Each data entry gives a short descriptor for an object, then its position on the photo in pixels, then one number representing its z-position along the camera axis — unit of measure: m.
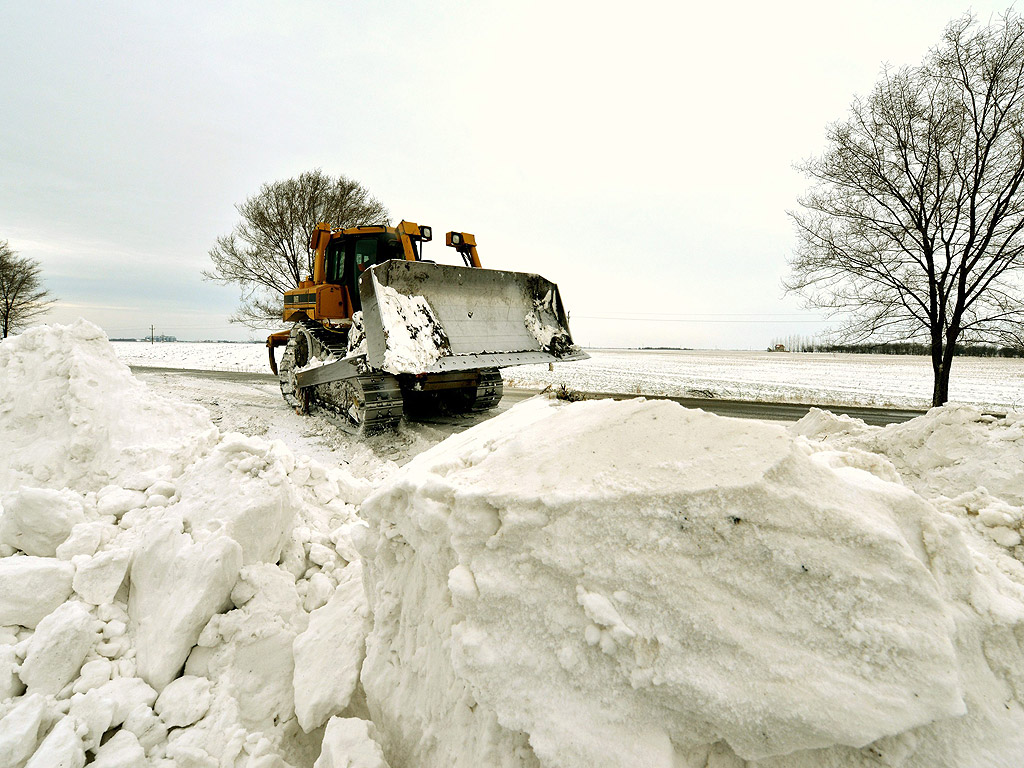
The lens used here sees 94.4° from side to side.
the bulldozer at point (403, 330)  6.50
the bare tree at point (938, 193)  8.02
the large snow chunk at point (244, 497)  2.43
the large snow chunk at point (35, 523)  2.47
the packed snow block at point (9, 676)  1.80
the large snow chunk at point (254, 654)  1.99
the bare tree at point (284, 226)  19.62
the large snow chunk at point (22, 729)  1.59
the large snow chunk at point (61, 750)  1.57
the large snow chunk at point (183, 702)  1.87
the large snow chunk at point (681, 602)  1.17
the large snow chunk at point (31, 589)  2.08
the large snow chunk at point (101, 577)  2.19
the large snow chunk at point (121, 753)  1.64
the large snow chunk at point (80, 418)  4.12
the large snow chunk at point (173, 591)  2.02
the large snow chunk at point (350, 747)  1.57
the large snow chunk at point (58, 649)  1.84
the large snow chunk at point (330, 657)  1.88
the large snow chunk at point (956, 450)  2.72
